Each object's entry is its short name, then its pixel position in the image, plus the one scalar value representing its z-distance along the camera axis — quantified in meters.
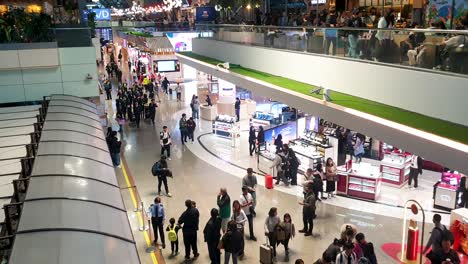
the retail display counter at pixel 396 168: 14.02
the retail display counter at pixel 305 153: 14.82
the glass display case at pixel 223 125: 20.48
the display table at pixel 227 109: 24.22
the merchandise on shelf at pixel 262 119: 20.31
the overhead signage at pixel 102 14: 42.78
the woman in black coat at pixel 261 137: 17.17
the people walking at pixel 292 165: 14.14
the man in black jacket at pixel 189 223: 9.23
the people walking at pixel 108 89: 29.39
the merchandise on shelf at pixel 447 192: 11.98
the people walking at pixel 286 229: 9.20
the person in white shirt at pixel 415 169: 13.80
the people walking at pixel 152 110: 22.97
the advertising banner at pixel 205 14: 38.09
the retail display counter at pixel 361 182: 12.84
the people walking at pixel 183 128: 19.31
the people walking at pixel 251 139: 17.61
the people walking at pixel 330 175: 12.77
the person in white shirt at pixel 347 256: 7.53
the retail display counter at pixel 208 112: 24.45
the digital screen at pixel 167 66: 34.44
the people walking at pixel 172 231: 9.52
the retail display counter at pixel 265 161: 15.20
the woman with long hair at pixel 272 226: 9.20
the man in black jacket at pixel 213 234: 8.88
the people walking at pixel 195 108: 23.80
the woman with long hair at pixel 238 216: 9.28
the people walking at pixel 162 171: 13.01
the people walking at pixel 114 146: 15.88
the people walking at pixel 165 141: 17.03
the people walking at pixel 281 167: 14.06
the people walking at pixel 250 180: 11.54
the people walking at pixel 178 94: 29.91
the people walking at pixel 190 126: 19.50
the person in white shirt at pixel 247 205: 10.40
